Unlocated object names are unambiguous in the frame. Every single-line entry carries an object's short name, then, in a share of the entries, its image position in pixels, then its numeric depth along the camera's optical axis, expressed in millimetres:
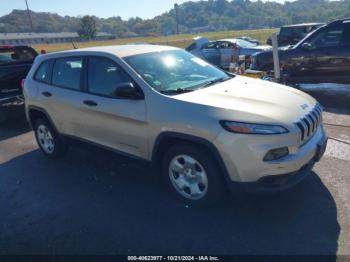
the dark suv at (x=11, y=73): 7628
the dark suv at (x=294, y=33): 15883
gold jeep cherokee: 3227
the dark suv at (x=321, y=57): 8039
